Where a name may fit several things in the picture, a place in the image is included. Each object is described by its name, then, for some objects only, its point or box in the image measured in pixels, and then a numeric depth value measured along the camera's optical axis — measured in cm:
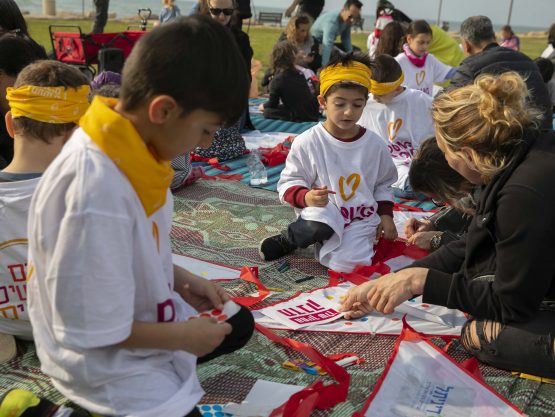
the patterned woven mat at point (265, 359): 216
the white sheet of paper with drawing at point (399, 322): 262
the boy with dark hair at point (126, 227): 133
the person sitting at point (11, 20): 389
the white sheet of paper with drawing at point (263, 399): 200
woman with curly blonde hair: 204
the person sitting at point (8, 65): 307
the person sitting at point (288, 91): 713
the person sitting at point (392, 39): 712
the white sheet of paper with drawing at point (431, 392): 207
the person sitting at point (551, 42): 898
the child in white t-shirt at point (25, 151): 223
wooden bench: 4056
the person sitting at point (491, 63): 483
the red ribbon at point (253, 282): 281
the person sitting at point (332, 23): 1001
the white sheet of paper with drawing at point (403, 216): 397
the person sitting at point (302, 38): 867
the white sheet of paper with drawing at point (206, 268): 314
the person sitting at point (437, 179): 264
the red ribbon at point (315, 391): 198
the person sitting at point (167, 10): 1068
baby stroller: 785
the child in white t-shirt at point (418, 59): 666
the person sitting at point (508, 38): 1261
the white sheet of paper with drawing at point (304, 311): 267
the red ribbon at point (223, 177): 491
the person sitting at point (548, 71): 816
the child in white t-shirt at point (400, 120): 476
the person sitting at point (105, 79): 437
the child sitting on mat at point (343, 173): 344
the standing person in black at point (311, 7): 984
